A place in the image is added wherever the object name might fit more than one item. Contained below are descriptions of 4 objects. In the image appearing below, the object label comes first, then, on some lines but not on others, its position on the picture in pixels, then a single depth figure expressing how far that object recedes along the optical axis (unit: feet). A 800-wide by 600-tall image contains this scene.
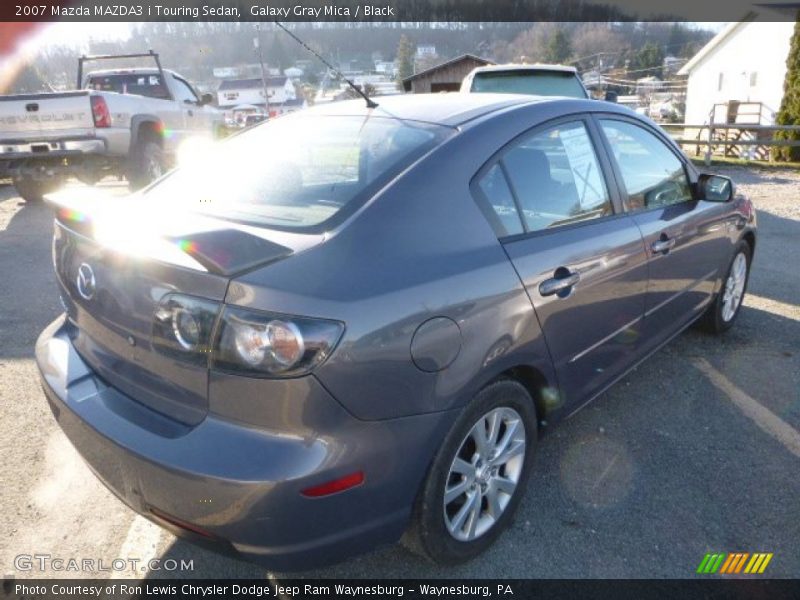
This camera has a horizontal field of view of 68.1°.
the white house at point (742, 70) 91.04
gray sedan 5.58
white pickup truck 27.43
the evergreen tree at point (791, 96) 54.95
